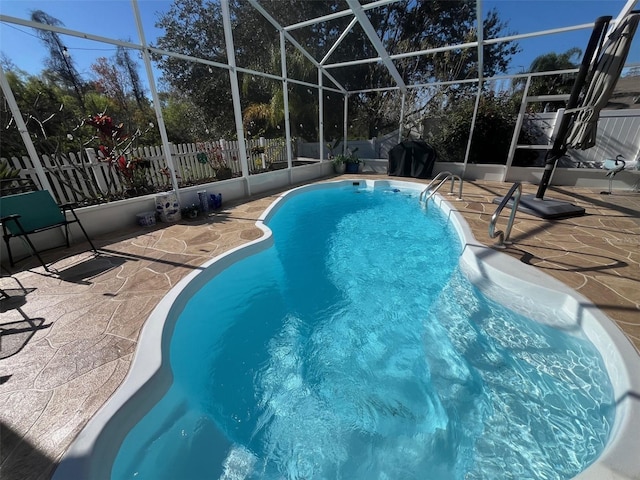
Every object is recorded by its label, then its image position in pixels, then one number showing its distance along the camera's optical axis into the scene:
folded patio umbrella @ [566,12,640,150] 3.71
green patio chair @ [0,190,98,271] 3.31
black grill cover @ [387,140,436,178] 8.66
